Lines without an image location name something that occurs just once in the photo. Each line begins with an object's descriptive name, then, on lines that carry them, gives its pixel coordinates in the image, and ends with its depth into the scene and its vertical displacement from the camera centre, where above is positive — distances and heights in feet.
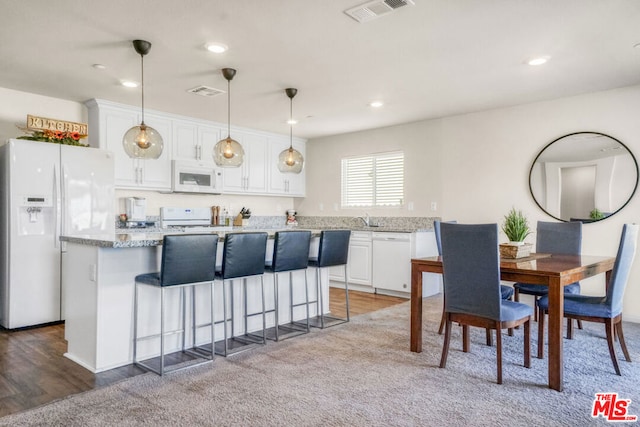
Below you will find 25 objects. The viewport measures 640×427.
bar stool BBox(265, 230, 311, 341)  11.33 -1.20
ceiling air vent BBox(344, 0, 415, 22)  8.34 +4.09
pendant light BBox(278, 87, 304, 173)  13.83 +1.70
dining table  8.21 -1.33
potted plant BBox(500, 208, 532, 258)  10.37 -0.71
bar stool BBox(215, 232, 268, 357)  10.04 -1.25
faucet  20.43 -0.25
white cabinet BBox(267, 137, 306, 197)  21.76 +1.91
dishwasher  17.29 -1.98
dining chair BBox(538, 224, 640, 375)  8.91 -1.94
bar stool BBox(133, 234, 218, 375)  8.76 -1.19
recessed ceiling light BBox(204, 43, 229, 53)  10.40 +4.10
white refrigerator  12.51 -0.17
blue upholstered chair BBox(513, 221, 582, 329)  11.98 -0.86
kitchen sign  13.07 +2.80
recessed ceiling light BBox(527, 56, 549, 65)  11.12 +4.03
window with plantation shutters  19.80 +1.58
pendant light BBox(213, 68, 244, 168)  12.23 +1.77
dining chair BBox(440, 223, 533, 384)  8.47 -1.48
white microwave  17.66 +1.54
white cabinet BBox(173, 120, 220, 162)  17.93 +3.17
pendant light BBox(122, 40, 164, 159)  10.59 +1.80
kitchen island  9.05 -1.97
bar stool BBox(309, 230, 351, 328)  12.50 -1.29
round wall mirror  13.84 +1.23
